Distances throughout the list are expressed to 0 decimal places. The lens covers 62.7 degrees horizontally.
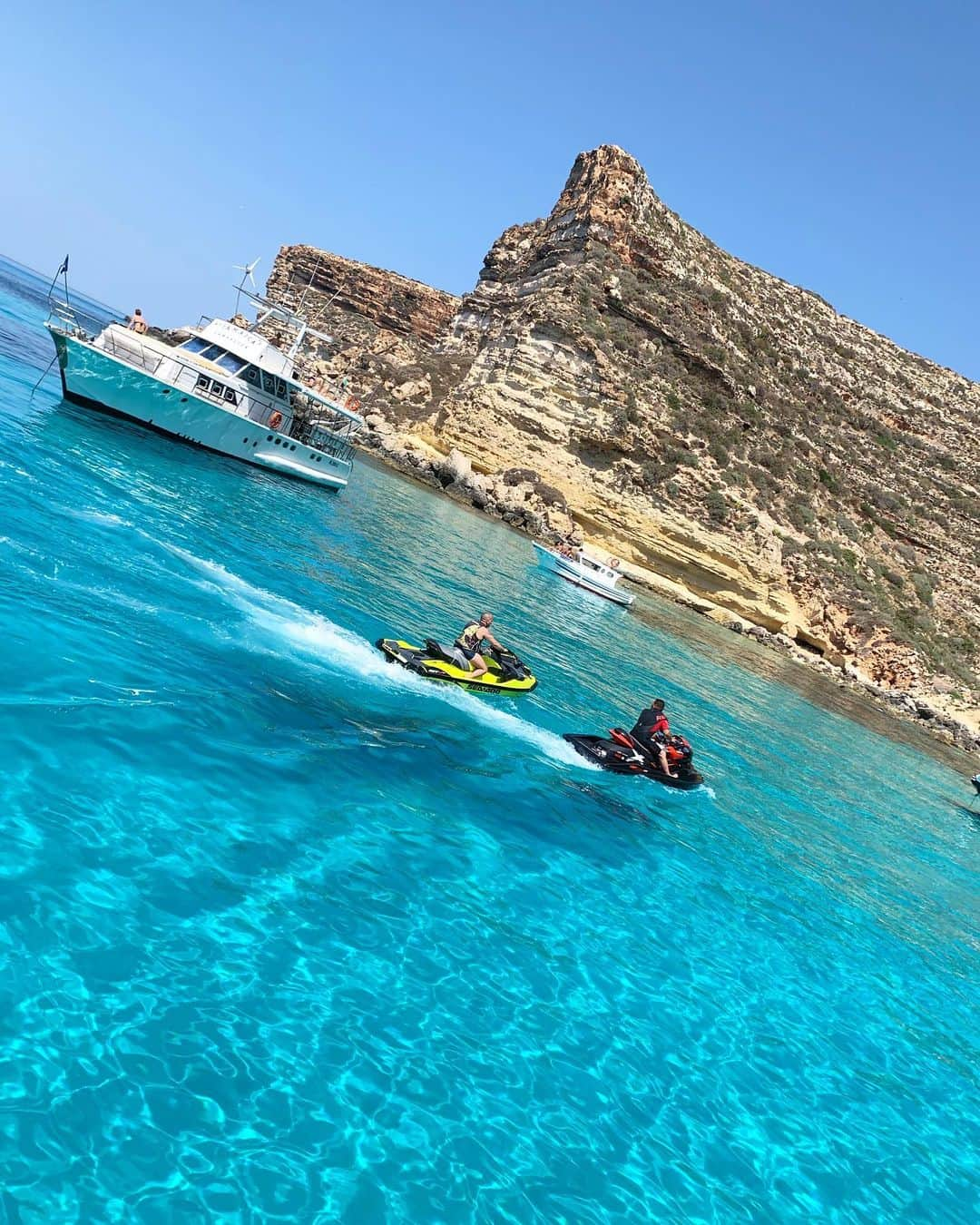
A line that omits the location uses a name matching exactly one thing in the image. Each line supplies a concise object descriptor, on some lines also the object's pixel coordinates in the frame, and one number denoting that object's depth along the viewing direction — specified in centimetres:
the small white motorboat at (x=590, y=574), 4191
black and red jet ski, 1619
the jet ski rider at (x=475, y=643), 1705
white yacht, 2959
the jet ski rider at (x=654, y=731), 1677
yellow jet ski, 1625
